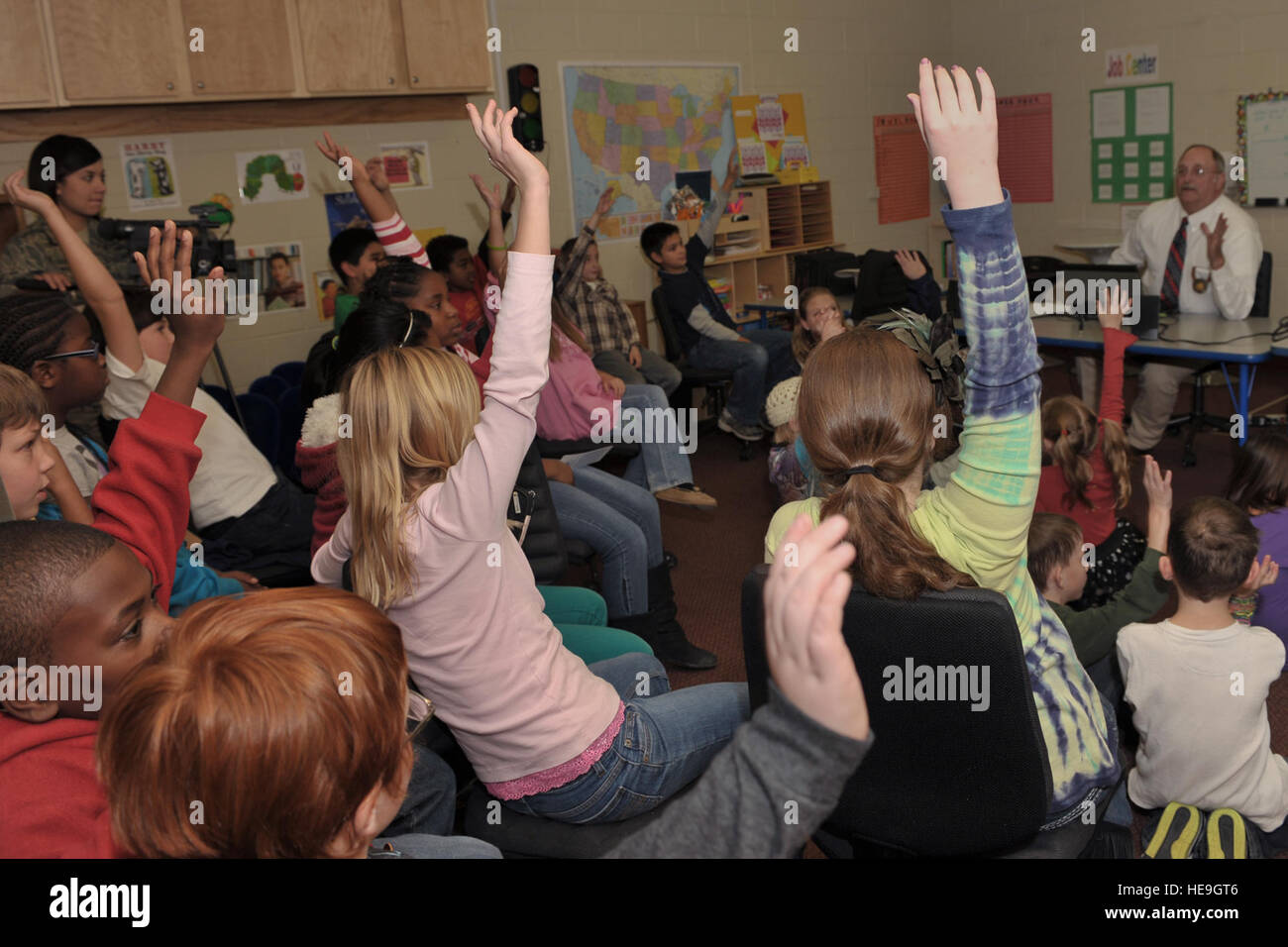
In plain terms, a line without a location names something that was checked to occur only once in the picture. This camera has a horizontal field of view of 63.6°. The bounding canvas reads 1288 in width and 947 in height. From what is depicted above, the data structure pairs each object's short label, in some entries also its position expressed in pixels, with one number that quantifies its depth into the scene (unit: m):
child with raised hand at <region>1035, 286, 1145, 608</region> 2.85
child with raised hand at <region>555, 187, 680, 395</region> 4.78
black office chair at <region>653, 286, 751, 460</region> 5.32
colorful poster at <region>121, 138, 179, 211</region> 4.20
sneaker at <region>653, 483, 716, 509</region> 3.74
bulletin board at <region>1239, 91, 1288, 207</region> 5.86
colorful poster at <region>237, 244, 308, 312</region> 4.58
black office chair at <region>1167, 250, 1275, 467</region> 4.68
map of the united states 5.64
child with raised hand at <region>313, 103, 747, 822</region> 1.36
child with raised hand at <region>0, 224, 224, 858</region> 0.95
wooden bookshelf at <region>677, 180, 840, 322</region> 6.22
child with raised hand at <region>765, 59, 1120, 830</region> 1.19
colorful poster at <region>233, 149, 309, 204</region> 4.52
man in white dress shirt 4.68
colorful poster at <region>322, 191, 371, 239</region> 4.79
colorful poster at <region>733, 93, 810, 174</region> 6.35
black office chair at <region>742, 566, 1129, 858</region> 1.20
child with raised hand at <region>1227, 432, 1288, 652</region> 2.59
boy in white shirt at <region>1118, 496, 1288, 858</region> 1.80
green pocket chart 6.40
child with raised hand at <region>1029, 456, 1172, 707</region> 2.04
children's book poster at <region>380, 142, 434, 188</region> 4.94
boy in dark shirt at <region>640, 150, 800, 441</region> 5.35
